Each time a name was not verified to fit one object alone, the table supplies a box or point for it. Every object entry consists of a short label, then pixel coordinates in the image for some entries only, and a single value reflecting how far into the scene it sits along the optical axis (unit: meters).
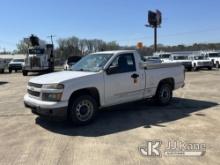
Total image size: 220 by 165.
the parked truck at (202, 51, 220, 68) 21.97
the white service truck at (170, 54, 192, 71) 19.87
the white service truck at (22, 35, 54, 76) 18.55
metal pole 30.85
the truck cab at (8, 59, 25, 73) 24.19
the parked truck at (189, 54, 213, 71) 19.83
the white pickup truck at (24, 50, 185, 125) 4.47
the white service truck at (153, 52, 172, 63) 21.84
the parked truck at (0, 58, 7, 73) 23.35
